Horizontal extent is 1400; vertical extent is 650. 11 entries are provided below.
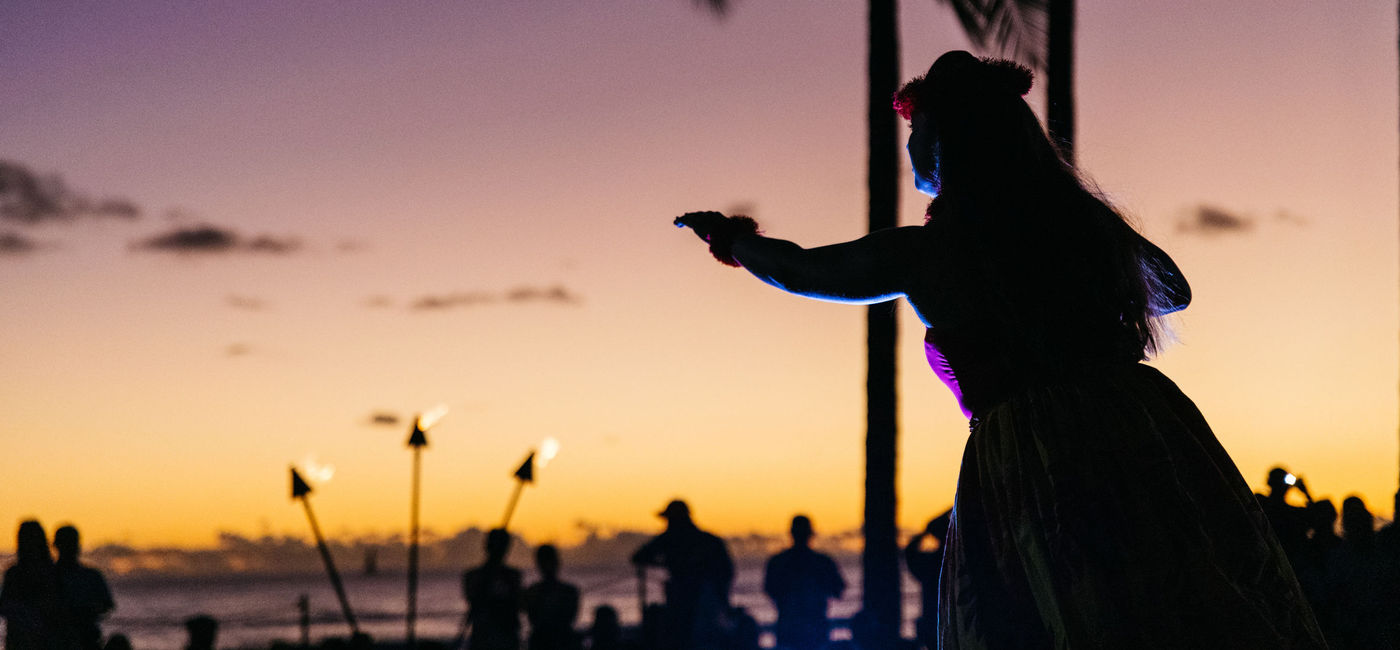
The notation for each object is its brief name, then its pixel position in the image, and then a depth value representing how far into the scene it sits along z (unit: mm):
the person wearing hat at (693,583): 10055
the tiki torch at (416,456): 9625
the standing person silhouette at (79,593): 9039
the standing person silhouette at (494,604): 10188
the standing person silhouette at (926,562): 9000
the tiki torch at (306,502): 9831
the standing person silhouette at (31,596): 8828
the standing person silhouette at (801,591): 10391
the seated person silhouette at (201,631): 10641
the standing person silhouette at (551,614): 10422
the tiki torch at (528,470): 9547
